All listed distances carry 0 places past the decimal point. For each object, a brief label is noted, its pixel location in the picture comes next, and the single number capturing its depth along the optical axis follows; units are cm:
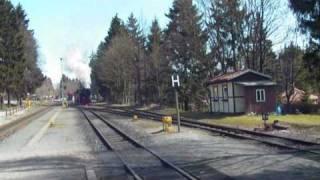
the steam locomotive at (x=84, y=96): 8949
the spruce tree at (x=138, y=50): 7293
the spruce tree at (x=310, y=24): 2519
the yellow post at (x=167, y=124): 2481
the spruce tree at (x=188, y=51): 5464
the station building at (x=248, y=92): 3722
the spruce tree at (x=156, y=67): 6437
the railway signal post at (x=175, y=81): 2311
